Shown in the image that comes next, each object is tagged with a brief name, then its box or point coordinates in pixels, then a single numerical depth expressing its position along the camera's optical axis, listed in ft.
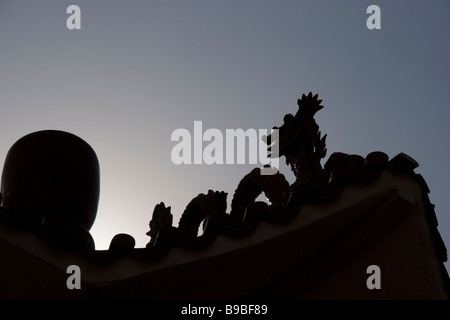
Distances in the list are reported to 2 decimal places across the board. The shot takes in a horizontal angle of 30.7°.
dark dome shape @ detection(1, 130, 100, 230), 26.30
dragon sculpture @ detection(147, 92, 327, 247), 22.04
